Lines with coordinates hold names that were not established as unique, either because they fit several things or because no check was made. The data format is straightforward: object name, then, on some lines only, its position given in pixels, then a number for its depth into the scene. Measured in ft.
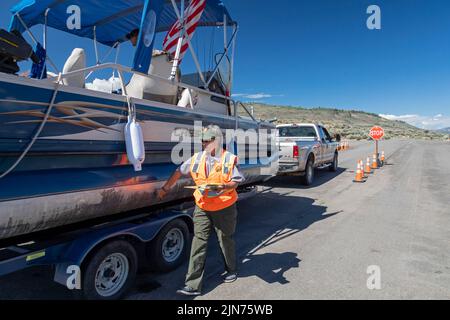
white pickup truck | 30.04
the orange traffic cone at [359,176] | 33.78
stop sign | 49.89
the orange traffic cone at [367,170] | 40.06
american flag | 14.55
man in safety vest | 10.60
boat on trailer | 7.89
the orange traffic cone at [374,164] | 45.01
